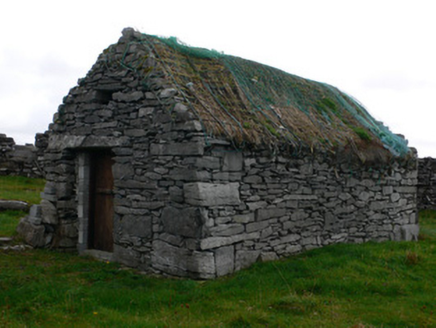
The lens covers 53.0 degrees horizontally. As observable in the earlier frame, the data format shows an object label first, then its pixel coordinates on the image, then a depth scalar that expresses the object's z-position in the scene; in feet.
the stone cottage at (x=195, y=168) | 22.21
